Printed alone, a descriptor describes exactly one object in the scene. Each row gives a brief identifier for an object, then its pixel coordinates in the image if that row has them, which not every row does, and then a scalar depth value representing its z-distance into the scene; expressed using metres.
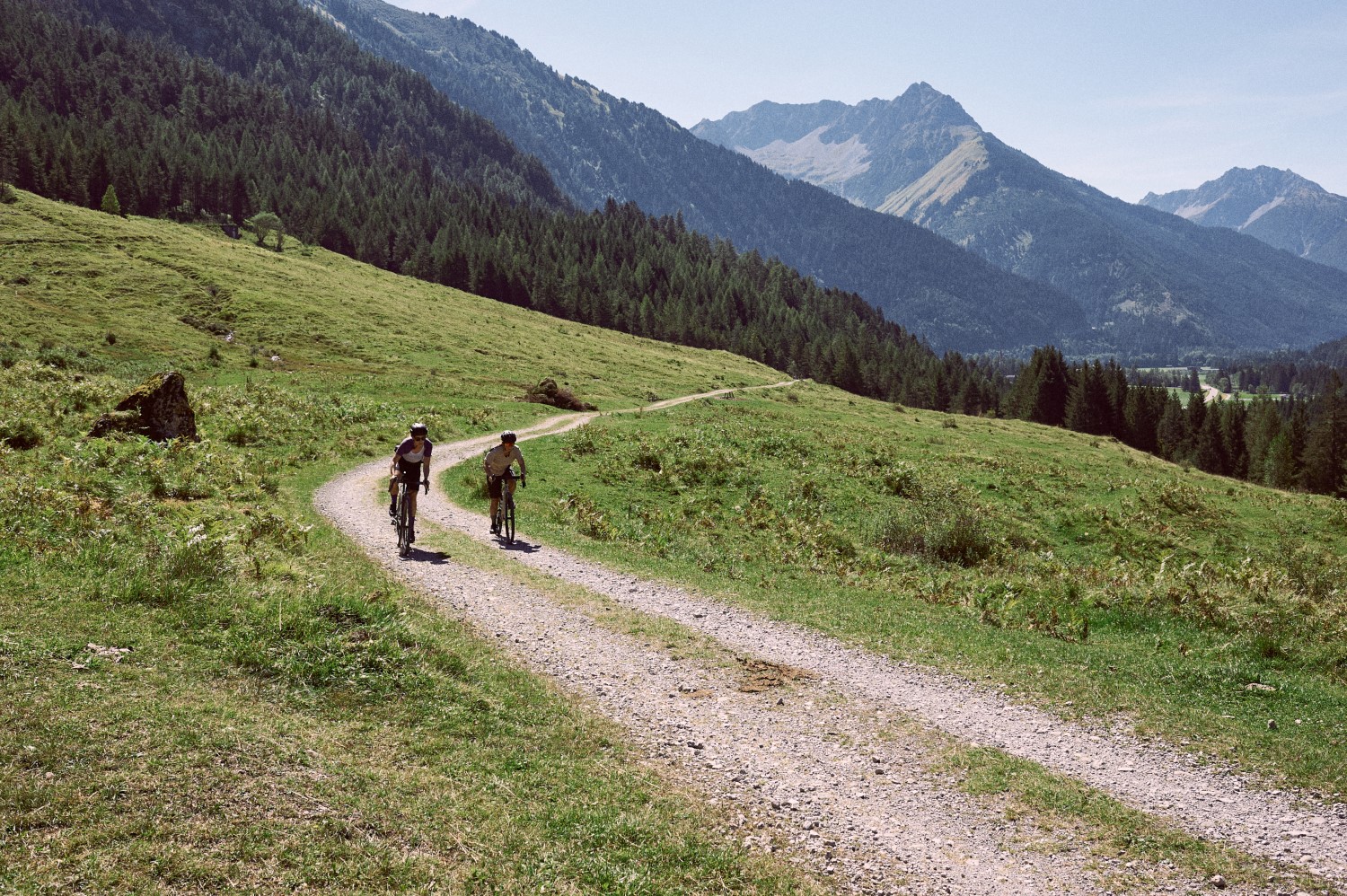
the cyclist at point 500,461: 22.11
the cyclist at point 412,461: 20.11
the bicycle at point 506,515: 22.05
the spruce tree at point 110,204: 110.75
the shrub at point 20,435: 24.38
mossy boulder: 27.58
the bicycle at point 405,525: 19.53
